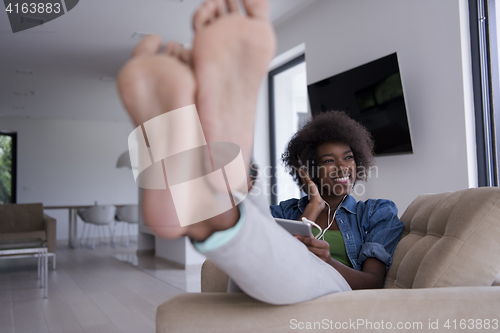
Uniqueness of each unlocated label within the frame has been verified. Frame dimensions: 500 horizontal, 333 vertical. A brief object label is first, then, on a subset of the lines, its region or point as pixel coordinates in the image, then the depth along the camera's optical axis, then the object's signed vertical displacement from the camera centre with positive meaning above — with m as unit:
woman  1.31 -0.08
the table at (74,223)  6.75 -0.49
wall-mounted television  2.82 +0.61
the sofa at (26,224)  4.60 -0.34
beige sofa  0.81 -0.25
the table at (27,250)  3.37 -0.44
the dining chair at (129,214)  6.68 -0.36
